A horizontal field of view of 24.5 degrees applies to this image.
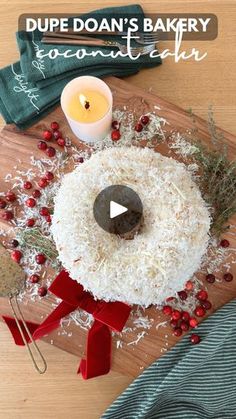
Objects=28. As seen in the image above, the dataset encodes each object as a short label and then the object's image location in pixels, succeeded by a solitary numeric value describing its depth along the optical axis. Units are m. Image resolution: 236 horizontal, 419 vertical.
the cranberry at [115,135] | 1.02
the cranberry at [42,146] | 1.03
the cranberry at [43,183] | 1.02
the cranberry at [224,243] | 0.99
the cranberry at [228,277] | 0.98
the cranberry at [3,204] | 1.01
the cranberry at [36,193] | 1.01
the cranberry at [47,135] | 1.03
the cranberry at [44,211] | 1.00
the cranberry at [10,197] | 1.02
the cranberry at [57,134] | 1.03
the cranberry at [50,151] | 1.02
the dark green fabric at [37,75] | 1.03
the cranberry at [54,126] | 1.03
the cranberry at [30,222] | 1.00
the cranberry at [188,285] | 0.97
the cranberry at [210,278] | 0.98
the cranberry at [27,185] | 1.02
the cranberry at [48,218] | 1.01
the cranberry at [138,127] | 1.02
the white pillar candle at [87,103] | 0.96
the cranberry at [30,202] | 1.01
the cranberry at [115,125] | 1.03
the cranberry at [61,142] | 1.02
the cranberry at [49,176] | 1.02
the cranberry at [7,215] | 1.01
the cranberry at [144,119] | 1.03
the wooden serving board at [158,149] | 0.99
